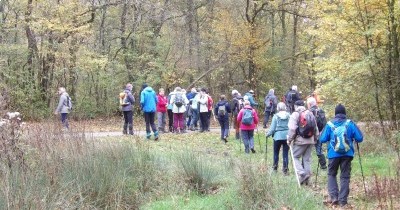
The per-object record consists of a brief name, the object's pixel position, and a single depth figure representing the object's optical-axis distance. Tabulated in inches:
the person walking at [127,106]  646.5
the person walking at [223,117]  641.6
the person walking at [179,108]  691.4
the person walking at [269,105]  820.0
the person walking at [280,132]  414.3
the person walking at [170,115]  713.2
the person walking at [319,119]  424.8
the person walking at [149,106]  622.8
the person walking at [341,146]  309.4
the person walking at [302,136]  372.2
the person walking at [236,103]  680.4
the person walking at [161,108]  711.7
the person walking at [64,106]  690.2
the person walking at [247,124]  523.2
